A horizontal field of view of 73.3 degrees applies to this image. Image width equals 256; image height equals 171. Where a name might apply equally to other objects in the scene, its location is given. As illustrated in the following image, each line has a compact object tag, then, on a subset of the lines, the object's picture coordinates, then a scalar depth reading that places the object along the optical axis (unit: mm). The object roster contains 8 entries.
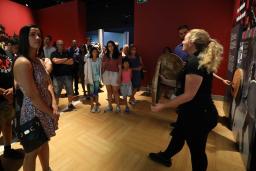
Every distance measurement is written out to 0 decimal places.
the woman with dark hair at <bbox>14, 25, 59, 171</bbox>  1254
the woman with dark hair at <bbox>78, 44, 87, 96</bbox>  5094
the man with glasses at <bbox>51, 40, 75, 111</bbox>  3498
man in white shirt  4520
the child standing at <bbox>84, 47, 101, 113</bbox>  3645
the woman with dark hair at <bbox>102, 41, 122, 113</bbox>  3545
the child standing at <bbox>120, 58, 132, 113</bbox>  3824
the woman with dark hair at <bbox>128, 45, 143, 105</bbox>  4520
